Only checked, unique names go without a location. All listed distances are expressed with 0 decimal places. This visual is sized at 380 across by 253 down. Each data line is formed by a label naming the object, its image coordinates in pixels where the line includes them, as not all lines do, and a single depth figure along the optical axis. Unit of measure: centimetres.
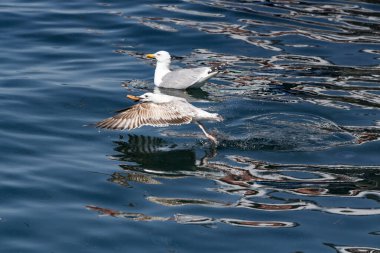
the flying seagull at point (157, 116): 1180
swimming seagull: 1512
